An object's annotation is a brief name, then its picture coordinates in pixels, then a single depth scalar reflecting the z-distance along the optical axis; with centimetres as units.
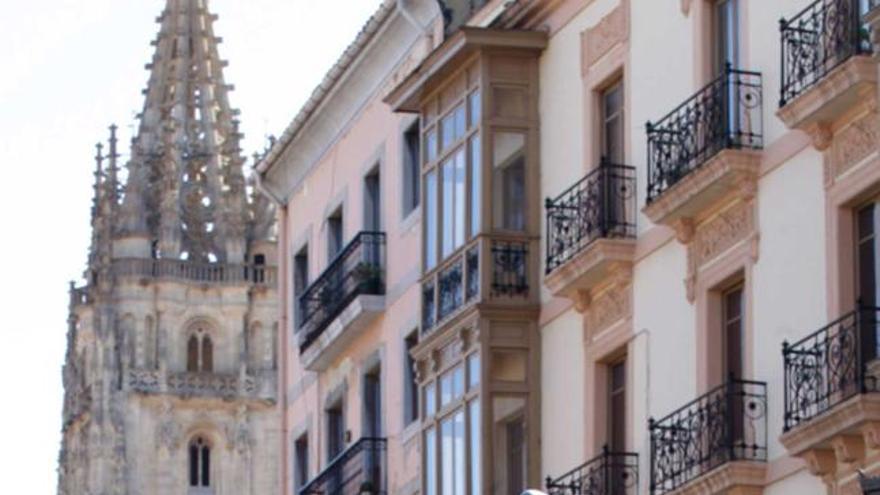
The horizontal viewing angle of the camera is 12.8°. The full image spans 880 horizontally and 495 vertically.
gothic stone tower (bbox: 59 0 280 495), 17462
